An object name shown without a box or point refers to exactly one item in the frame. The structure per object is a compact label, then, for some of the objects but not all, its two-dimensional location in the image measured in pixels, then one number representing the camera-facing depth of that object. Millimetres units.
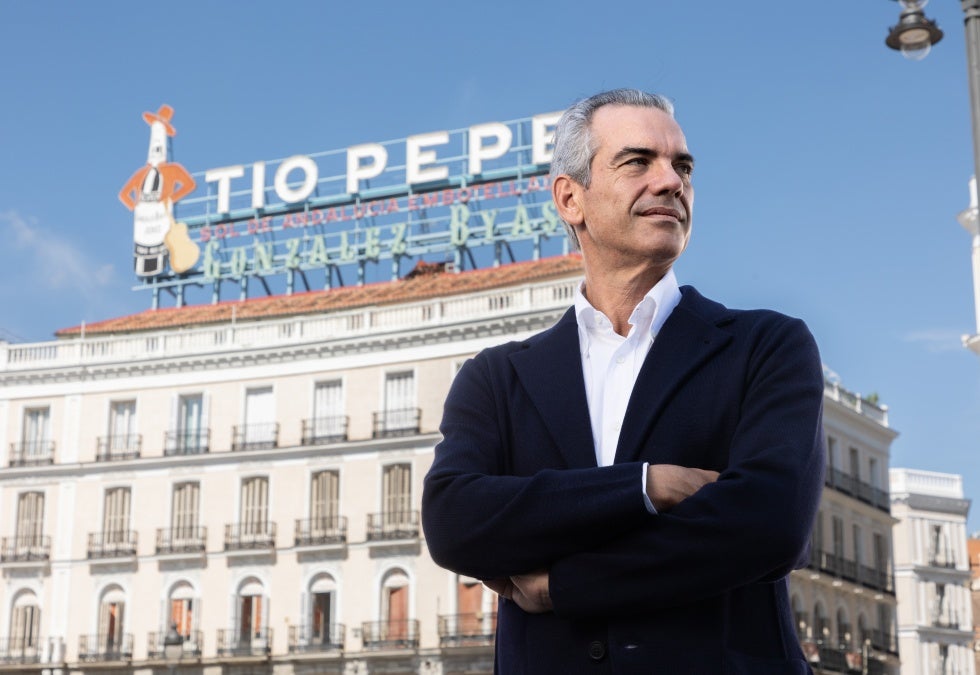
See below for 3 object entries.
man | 2887
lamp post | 10703
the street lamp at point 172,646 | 31188
